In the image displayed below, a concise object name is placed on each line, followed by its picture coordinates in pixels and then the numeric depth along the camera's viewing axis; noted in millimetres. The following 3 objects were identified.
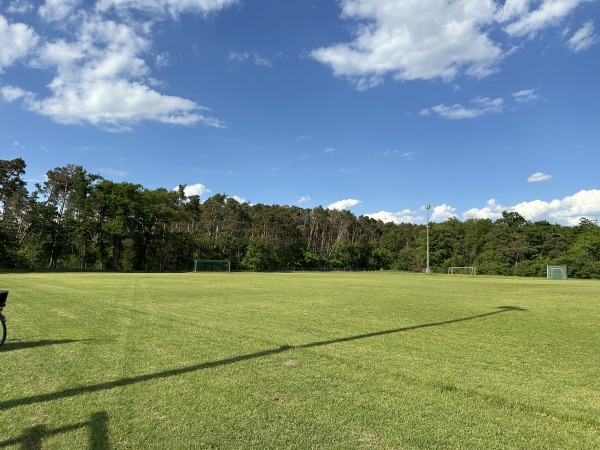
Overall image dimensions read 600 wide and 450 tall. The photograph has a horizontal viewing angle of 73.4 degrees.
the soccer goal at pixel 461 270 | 89725
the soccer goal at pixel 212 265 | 83188
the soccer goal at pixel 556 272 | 68062
